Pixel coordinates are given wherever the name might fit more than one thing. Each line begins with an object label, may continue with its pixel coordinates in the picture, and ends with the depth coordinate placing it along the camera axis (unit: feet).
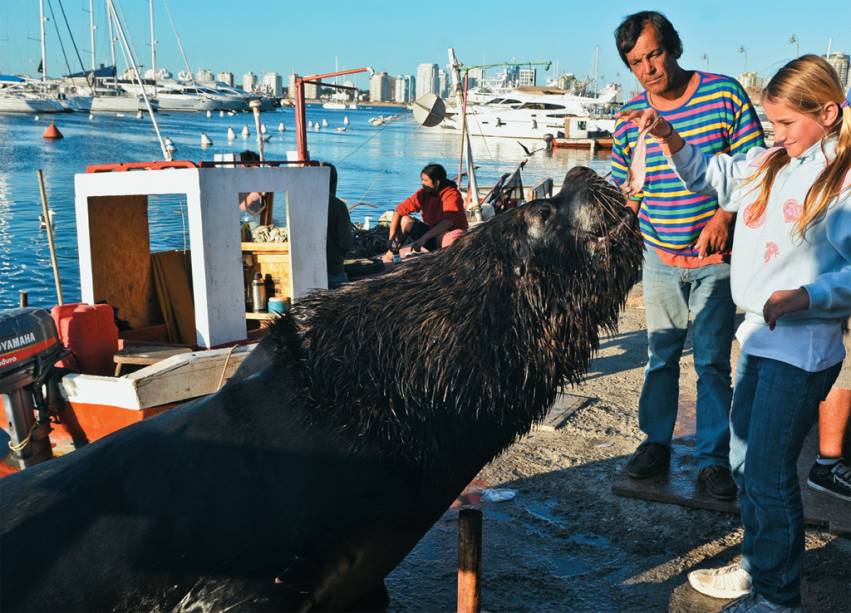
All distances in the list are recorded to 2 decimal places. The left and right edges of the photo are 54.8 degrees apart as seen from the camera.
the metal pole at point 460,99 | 64.64
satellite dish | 57.36
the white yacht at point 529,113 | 236.63
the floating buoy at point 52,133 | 205.73
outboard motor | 20.25
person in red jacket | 36.37
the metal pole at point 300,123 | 35.50
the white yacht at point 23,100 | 314.35
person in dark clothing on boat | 28.40
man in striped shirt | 14.20
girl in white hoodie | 10.16
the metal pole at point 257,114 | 35.27
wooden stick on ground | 9.86
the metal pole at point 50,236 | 27.43
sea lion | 9.12
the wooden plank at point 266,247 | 25.90
